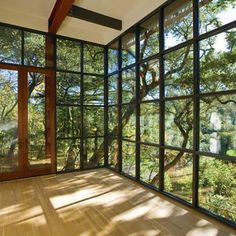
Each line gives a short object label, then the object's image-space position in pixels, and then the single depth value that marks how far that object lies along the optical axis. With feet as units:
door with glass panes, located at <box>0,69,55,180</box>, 15.46
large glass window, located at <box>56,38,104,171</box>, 17.81
